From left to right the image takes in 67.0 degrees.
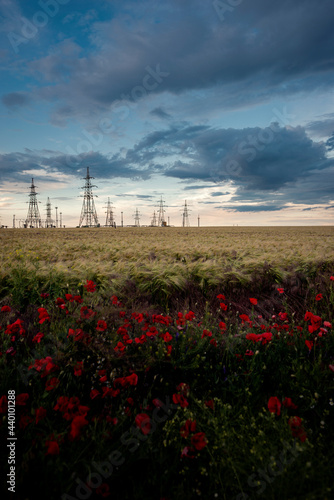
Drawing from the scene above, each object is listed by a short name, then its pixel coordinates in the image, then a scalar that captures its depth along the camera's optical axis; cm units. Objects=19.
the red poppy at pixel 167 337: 280
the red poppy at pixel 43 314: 317
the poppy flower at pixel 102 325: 304
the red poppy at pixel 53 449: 170
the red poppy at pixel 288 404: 218
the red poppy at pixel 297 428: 195
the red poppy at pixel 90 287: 436
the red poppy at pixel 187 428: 198
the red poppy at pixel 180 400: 219
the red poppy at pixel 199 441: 184
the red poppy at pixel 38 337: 288
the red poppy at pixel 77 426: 183
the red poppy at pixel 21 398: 215
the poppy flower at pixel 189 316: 331
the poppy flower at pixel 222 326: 320
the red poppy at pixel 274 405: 211
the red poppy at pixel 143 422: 194
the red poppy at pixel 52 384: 228
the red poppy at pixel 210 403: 229
